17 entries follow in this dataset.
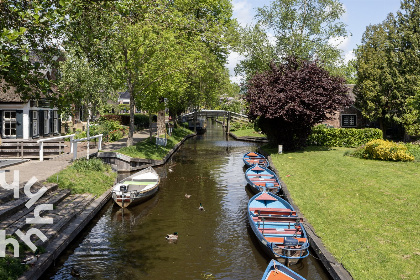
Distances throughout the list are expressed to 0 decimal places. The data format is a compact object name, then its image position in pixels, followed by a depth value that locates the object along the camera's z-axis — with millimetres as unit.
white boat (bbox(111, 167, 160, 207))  18859
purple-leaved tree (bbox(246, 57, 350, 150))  31484
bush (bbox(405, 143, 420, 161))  26108
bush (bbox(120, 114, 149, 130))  54562
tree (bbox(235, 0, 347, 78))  47812
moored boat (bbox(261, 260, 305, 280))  10030
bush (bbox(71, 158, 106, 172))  21875
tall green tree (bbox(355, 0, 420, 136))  41188
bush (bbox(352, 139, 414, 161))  26052
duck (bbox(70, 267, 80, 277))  11625
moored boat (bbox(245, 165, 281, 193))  20984
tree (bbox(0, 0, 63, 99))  8862
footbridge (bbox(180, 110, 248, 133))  69812
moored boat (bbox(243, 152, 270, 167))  29584
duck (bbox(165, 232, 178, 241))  14742
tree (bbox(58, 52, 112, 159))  40094
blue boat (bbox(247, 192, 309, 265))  12315
